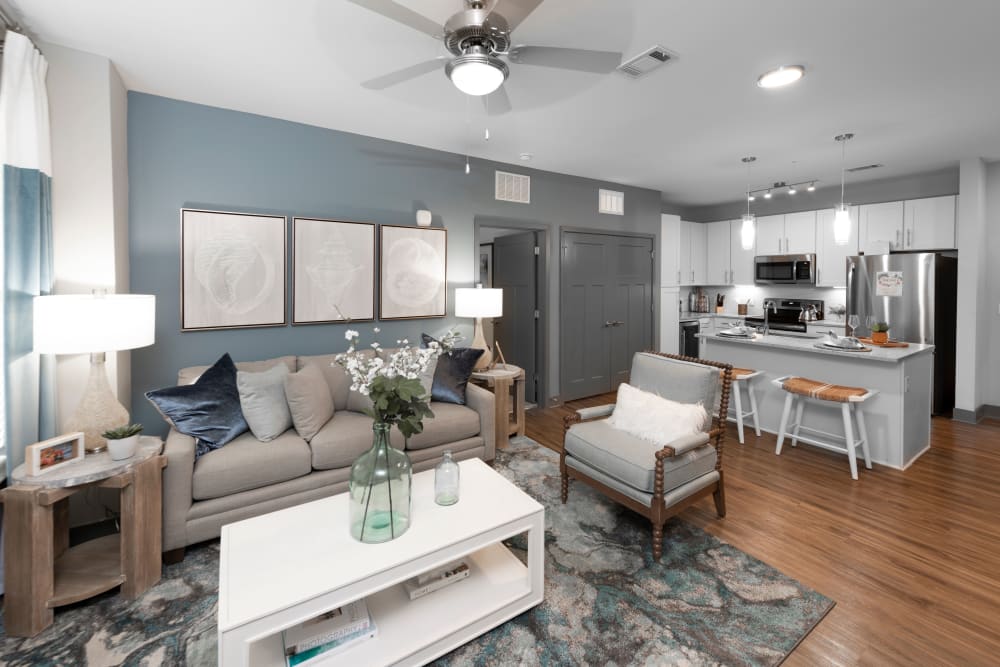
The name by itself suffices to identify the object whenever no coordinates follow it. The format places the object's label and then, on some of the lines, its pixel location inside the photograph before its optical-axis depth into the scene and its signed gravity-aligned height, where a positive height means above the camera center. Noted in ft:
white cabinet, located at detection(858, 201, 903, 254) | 16.72 +3.63
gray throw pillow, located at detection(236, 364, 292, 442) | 8.55 -1.62
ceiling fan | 4.92 +3.41
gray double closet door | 16.99 +0.47
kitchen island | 11.02 -1.58
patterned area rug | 5.64 -4.13
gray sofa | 7.40 -2.71
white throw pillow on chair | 8.34 -1.86
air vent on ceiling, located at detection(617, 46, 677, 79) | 7.74 +4.63
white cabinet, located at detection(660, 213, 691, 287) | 20.57 +3.31
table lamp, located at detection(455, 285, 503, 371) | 12.76 +0.50
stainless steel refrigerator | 14.94 +0.70
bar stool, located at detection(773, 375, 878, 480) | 10.55 -2.12
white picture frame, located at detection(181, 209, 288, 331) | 10.10 +1.17
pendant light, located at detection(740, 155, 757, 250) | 13.57 +2.69
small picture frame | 6.05 -1.88
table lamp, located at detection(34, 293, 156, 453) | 6.34 -0.20
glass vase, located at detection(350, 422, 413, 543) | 5.73 -2.25
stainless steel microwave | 18.83 +2.24
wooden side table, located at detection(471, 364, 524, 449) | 12.26 -1.96
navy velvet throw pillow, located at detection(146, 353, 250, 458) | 7.93 -1.61
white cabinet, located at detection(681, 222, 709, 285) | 22.89 +3.56
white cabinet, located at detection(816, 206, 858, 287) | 17.89 +2.79
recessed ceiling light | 8.32 +4.66
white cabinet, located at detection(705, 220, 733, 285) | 22.25 +3.37
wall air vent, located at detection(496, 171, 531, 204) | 14.94 +4.49
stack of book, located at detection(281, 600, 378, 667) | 5.09 -3.74
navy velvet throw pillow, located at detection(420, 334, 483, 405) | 11.23 -1.38
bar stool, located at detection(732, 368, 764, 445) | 12.89 -2.10
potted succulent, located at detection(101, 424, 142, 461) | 6.63 -1.81
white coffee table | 4.68 -2.88
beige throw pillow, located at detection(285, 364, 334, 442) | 8.87 -1.67
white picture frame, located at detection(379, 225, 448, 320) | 12.67 +1.39
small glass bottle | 6.57 -2.36
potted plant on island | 12.63 -0.37
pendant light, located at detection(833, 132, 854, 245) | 11.73 +2.53
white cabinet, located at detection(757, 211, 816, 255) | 19.06 +3.83
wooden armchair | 7.66 -2.44
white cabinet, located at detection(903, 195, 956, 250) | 15.52 +3.47
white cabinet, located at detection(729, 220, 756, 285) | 21.34 +2.95
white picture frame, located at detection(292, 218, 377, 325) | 11.38 +1.29
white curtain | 6.57 +1.18
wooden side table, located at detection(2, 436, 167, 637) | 5.85 -3.16
